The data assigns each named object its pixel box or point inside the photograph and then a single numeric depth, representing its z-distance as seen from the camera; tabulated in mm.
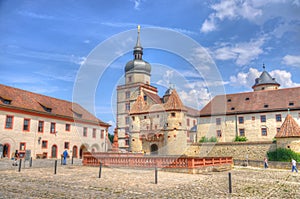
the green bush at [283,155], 29316
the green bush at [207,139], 42938
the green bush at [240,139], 41188
